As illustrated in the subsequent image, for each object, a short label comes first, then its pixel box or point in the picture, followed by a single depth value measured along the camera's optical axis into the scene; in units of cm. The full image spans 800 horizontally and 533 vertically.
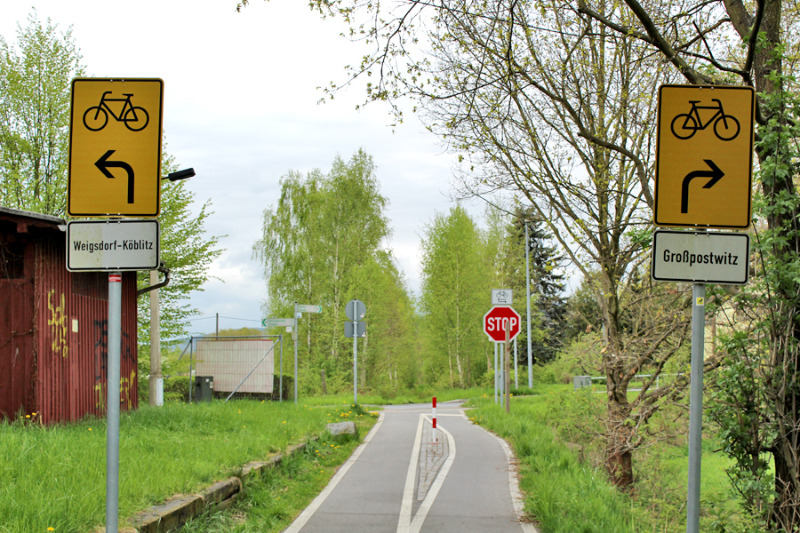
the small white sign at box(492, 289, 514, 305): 2025
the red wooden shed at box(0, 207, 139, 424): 1084
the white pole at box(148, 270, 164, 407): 1791
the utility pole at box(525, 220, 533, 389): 3951
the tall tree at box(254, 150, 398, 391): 4362
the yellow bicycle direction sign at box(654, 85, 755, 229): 438
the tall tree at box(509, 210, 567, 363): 4734
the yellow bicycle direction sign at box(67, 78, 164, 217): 418
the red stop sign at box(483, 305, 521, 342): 2012
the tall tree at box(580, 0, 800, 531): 611
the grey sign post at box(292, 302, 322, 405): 1916
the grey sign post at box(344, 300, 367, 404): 1955
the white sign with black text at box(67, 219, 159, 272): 414
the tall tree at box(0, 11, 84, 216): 2408
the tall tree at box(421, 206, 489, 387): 4688
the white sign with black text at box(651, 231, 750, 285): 431
